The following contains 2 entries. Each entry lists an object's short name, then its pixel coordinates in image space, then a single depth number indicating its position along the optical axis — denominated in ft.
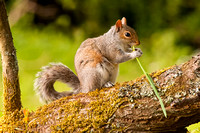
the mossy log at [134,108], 13.07
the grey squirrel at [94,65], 13.68
